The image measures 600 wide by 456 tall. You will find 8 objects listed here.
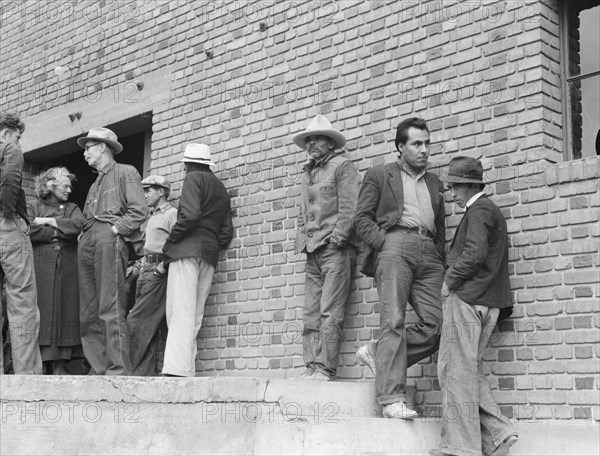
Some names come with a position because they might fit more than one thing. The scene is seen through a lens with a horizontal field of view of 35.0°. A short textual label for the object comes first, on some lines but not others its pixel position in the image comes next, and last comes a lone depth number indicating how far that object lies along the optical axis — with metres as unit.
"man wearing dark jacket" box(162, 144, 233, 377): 7.90
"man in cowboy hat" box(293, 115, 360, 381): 7.20
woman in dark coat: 8.43
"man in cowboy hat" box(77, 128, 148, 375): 7.79
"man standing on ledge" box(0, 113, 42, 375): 7.20
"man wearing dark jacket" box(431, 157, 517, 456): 6.04
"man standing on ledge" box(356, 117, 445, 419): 6.48
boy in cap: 8.41
